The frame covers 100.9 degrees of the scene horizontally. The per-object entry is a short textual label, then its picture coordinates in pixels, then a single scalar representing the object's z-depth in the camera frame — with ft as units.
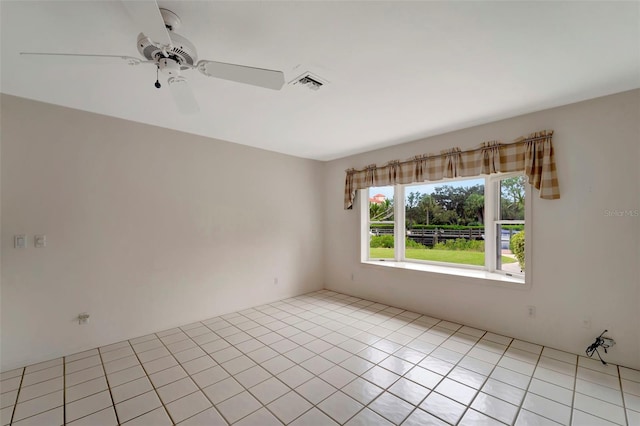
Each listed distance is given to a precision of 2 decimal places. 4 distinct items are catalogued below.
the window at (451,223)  10.98
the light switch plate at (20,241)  8.05
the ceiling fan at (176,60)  4.41
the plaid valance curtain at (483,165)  9.00
